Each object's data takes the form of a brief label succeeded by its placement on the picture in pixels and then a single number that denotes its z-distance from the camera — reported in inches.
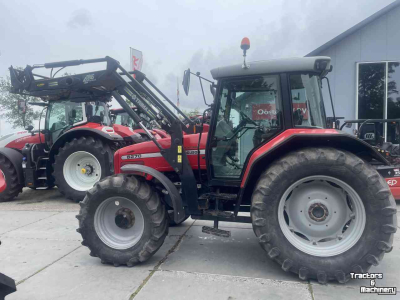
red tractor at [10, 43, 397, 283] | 125.4
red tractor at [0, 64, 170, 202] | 288.2
